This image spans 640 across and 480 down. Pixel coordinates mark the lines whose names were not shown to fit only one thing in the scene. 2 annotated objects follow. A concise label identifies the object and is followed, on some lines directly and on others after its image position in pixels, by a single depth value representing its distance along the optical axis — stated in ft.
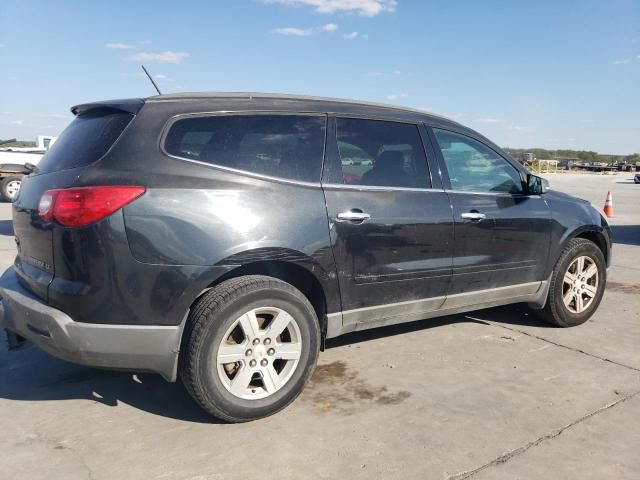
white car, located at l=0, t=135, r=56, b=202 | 48.55
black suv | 8.85
